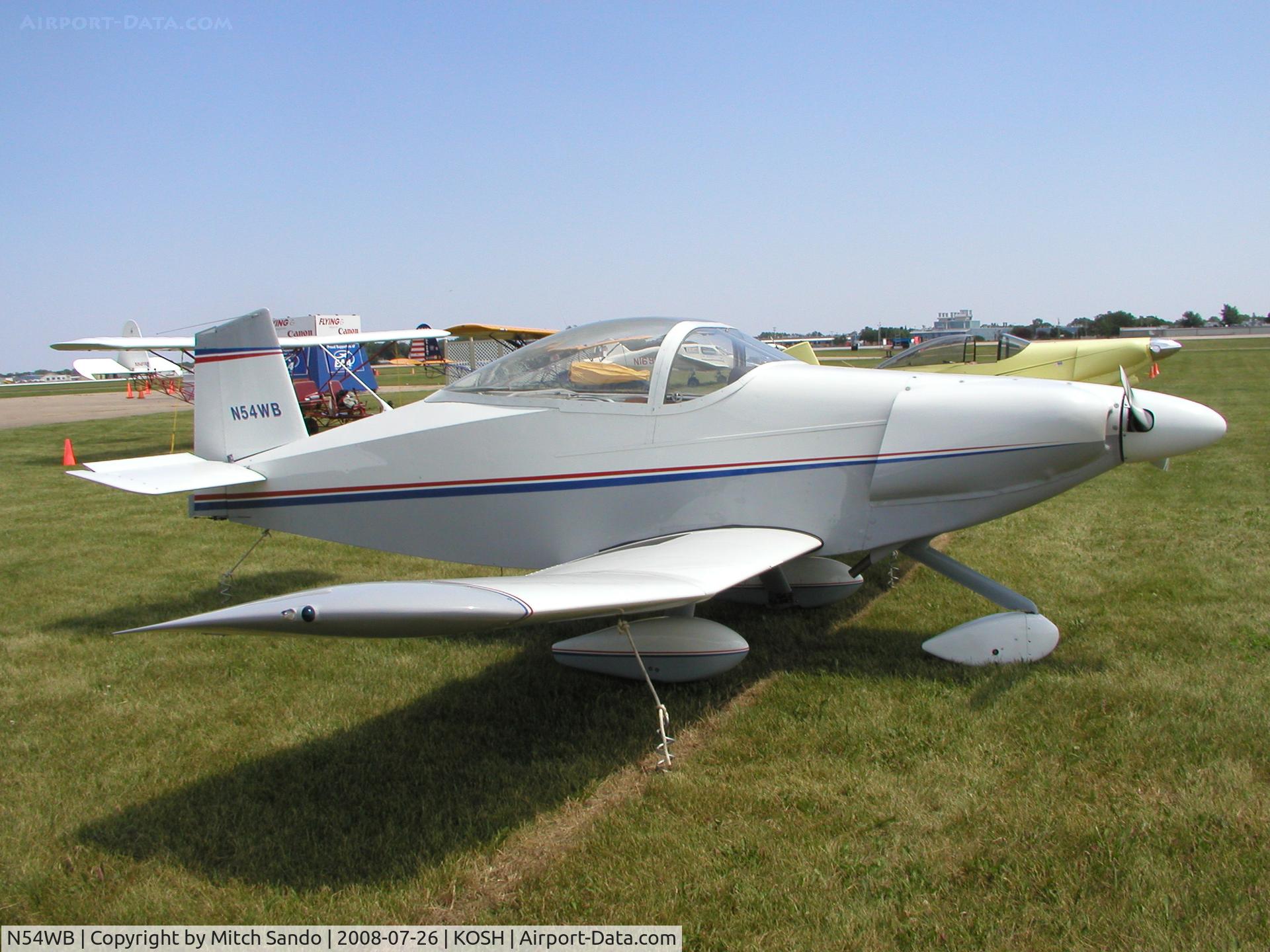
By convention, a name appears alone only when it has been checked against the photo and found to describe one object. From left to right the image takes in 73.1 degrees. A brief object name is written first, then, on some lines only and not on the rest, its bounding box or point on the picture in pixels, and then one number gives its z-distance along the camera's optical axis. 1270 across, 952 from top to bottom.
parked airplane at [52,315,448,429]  16.27
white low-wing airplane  4.27
